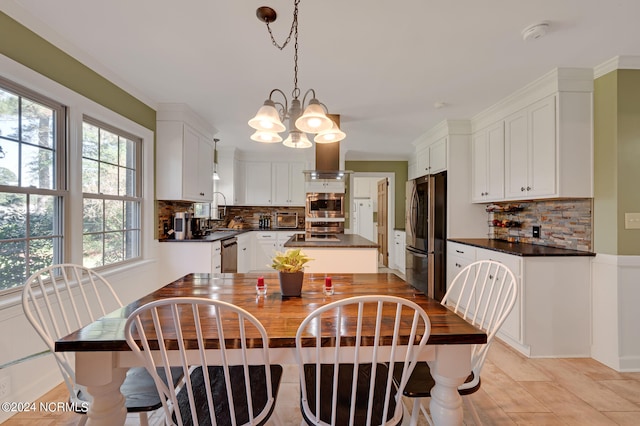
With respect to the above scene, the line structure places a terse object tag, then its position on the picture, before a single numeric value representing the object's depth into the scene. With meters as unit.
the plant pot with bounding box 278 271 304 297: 1.50
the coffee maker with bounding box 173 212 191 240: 3.49
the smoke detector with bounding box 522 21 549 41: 1.85
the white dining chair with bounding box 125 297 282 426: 0.91
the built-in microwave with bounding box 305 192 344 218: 4.71
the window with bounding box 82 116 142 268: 2.45
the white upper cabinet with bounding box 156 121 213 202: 3.32
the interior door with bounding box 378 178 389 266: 6.33
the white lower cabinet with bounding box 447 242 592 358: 2.41
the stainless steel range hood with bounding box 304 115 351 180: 3.73
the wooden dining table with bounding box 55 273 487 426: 0.99
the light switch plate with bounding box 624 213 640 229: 2.22
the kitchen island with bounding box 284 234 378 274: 3.14
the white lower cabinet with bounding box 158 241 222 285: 3.38
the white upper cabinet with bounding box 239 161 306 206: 5.73
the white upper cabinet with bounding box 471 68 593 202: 2.43
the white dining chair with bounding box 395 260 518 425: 1.26
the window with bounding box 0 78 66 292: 1.77
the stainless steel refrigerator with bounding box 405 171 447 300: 3.78
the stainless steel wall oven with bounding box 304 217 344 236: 4.75
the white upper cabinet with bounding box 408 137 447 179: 3.86
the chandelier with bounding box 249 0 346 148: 1.53
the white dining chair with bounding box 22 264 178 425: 1.13
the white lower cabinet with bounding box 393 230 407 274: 5.56
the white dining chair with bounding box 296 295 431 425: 0.95
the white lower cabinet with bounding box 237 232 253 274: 4.73
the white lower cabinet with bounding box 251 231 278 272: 5.35
